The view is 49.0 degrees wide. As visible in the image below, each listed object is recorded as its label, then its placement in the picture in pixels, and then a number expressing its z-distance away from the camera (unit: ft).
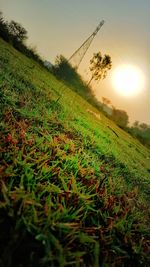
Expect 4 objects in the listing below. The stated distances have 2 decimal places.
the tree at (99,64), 98.54
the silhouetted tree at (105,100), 117.08
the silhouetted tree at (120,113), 201.10
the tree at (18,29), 106.51
